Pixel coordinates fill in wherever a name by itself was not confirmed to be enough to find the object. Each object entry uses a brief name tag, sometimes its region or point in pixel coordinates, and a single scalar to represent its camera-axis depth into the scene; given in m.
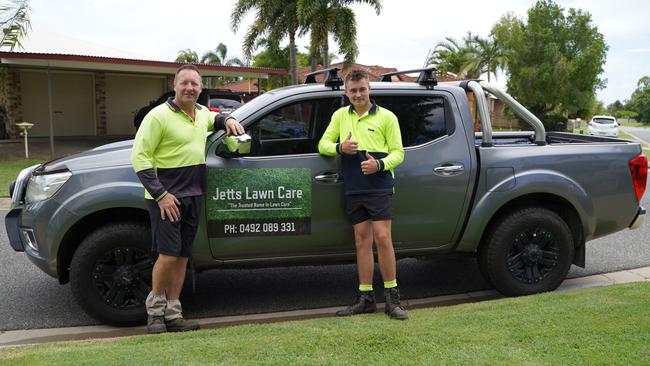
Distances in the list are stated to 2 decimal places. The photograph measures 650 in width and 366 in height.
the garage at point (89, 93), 21.62
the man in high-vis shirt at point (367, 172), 4.26
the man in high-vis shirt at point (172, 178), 3.97
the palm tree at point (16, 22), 9.64
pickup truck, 4.43
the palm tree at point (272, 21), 27.52
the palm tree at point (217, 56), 59.53
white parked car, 36.59
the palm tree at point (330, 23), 25.88
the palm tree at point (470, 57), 51.75
